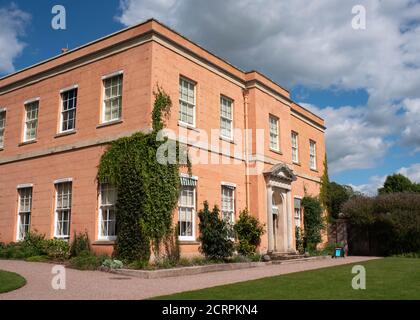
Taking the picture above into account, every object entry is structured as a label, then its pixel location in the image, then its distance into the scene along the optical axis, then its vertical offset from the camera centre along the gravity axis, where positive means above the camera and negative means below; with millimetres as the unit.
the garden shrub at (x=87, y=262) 13984 -724
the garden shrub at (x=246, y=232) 18894 +252
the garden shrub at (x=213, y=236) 16500 +80
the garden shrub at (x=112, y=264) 13609 -767
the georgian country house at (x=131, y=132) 16266 +4388
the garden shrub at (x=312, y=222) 24672 +862
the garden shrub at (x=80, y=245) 15844 -209
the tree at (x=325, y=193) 27969 +2830
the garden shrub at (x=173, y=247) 15227 -291
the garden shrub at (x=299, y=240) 23734 -132
